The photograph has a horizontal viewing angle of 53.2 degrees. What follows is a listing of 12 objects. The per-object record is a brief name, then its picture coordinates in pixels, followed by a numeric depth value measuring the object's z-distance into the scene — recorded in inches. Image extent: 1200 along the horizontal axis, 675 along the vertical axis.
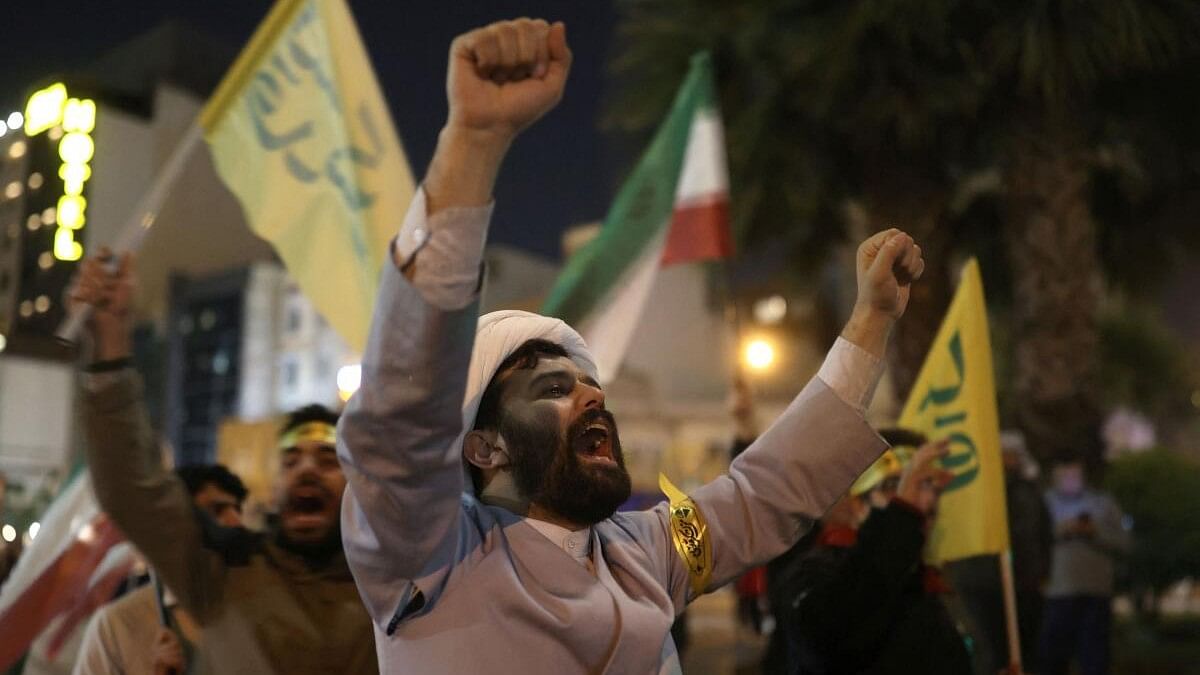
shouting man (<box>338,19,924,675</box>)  58.6
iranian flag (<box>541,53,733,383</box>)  220.1
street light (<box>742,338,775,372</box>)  468.4
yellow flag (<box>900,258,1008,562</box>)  170.9
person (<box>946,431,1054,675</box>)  284.4
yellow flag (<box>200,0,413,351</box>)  188.1
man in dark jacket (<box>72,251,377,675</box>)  103.6
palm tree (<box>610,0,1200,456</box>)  389.1
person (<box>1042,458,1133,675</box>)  318.0
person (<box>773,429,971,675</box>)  124.2
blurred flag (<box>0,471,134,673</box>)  168.2
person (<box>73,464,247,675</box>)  132.5
